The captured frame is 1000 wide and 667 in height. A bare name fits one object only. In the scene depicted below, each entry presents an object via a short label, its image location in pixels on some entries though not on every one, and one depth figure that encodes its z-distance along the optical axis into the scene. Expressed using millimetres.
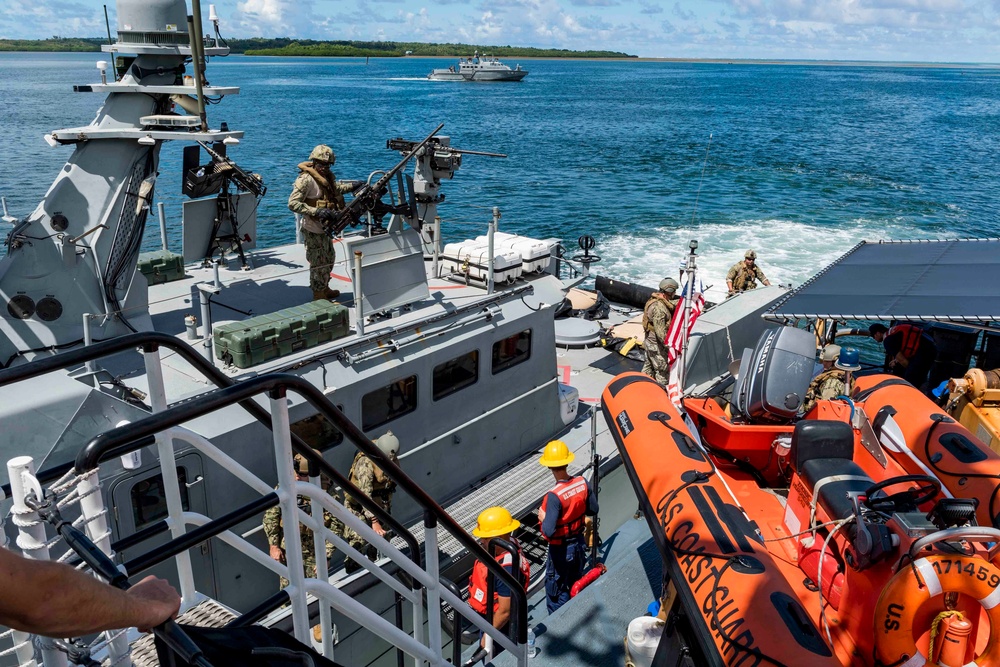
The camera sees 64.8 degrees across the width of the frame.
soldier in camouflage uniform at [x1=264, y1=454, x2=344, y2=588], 5832
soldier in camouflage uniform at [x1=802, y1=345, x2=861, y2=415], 7691
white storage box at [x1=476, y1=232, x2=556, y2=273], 9227
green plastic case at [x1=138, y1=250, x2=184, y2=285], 8266
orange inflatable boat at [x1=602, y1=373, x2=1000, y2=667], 4027
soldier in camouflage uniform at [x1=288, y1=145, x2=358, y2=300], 7633
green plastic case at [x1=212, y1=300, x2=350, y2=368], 6133
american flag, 7867
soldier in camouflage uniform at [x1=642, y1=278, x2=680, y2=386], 10016
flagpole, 7777
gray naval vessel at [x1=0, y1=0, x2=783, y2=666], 2408
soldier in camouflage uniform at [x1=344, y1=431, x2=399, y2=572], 6238
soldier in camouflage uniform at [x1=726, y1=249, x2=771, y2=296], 13211
